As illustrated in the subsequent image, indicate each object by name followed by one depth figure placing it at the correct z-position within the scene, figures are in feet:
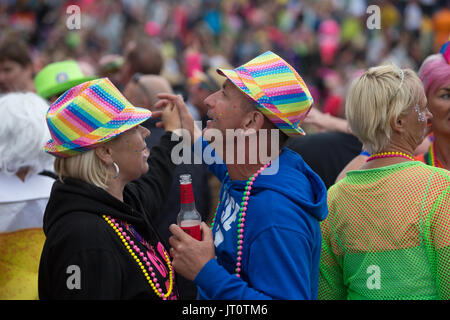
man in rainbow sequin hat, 12.90
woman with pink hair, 19.69
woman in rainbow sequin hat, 13.48
